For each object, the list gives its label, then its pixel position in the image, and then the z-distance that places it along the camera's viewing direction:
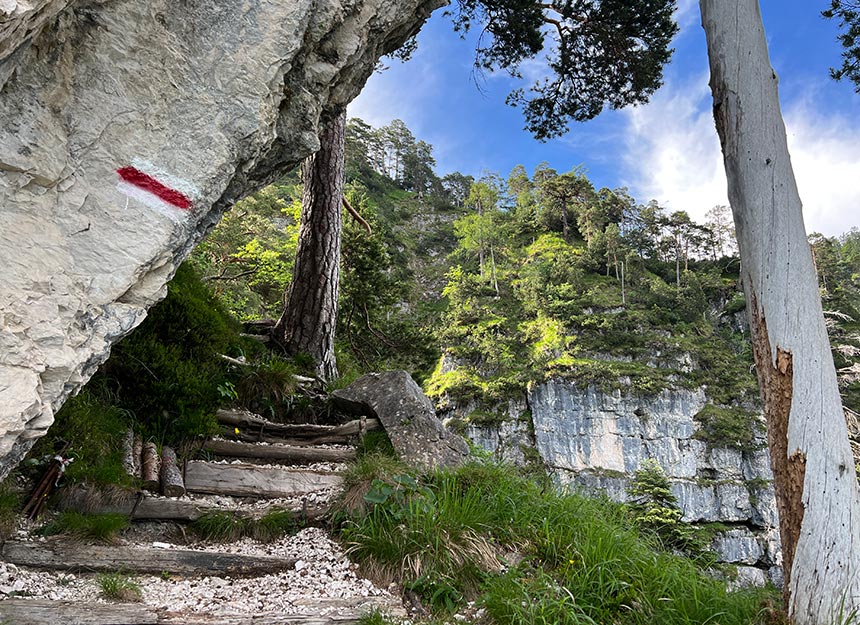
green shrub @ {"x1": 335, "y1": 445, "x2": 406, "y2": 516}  4.05
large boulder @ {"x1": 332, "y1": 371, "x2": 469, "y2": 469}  5.31
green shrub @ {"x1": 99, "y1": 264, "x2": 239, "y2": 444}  4.91
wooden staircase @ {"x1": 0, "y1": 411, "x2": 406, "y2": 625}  2.59
